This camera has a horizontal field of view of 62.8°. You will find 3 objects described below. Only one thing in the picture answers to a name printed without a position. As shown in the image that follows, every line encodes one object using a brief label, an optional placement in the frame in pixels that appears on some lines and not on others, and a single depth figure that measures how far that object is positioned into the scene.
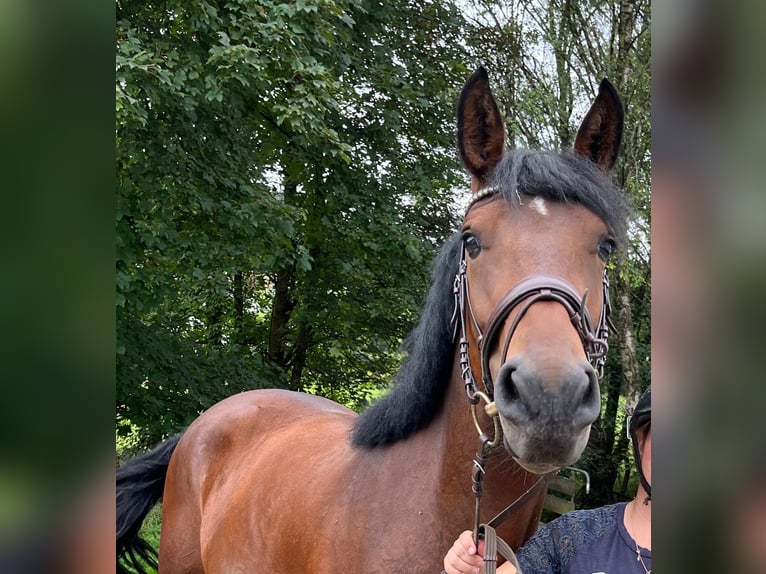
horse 1.34
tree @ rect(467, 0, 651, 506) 6.69
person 1.57
